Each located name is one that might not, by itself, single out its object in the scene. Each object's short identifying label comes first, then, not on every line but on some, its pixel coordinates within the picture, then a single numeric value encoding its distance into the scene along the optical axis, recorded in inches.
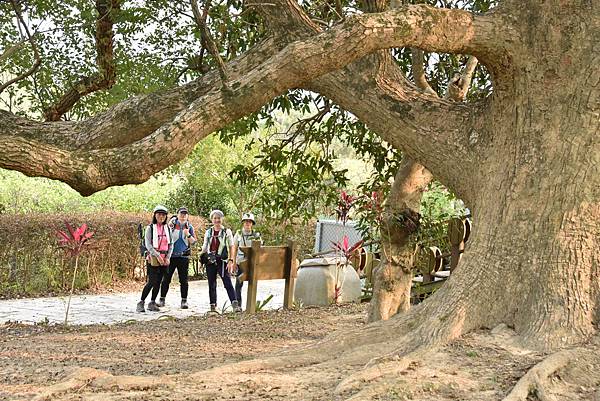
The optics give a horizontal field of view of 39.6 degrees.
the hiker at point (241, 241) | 489.4
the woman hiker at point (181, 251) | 510.0
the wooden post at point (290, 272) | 500.7
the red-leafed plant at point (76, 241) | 428.8
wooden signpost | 476.1
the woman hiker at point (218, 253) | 491.8
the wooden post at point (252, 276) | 469.7
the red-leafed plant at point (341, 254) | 494.0
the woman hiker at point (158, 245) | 494.6
